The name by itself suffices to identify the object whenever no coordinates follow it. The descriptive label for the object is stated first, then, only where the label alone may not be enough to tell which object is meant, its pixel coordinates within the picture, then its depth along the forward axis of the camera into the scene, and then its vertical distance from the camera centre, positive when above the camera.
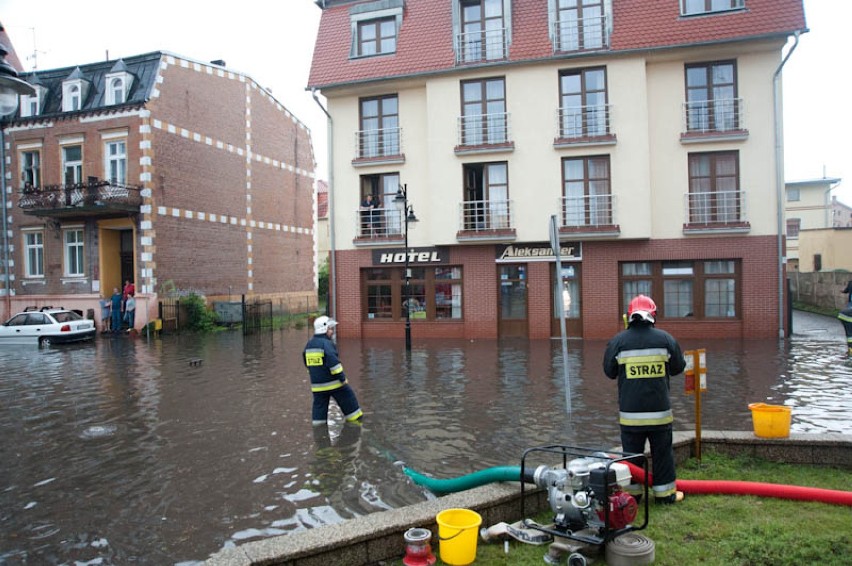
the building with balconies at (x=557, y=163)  18.80 +3.78
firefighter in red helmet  5.25 -1.03
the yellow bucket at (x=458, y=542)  4.24 -1.89
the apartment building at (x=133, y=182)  25.20 +4.68
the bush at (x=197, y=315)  26.05 -1.35
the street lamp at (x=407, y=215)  17.38 +1.95
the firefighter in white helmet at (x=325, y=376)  8.10 -1.31
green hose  5.14 -1.87
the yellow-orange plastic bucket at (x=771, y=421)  6.23 -1.59
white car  21.50 -1.47
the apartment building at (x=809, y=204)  52.00 +5.78
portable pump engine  4.26 -1.66
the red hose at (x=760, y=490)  5.05 -1.93
